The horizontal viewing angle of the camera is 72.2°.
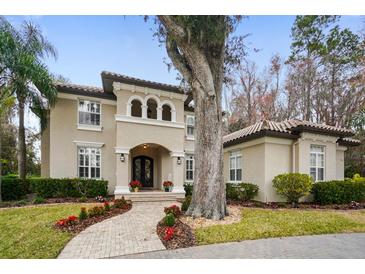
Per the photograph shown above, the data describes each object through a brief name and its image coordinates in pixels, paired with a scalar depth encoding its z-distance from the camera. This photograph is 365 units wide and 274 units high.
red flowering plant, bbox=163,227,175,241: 6.18
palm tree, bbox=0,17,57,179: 11.76
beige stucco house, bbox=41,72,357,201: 13.05
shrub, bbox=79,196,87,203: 12.33
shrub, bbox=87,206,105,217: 8.60
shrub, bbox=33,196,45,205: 11.79
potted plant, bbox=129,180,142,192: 14.07
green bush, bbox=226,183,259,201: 13.09
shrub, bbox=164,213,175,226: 7.21
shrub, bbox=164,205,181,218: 8.61
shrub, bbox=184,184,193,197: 15.34
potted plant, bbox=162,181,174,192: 14.64
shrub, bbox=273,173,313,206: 11.56
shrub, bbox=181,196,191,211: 9.63
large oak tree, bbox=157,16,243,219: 8.37
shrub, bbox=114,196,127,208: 10.47
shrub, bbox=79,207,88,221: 8.08
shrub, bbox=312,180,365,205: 12.25
